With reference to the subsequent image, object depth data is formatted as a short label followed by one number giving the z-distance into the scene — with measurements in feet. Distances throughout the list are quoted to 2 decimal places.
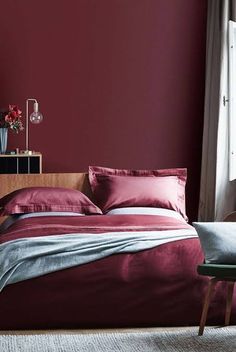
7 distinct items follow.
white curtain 21.42
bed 13.52
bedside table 20.33
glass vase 20.44
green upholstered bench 12.56
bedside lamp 19.98
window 21.31
